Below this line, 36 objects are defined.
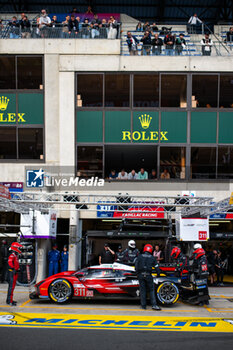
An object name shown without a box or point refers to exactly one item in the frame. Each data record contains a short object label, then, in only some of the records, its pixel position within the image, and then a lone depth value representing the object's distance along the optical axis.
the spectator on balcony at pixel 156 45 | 20.28
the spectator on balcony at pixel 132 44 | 20.34
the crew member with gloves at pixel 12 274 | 11.68
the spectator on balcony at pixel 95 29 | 20.49
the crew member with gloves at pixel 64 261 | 18.16
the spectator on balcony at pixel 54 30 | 20.42
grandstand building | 19.94
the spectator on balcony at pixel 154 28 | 22.30
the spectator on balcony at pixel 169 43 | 20.31
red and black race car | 11.80
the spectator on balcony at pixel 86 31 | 20.45
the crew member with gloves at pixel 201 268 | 12.02
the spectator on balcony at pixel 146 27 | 22.44
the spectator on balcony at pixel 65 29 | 20.47
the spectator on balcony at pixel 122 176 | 20.00
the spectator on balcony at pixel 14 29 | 20.47
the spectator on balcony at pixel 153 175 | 19.97
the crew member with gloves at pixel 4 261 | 17.55
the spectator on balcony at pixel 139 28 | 22.93
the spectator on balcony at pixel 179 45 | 20.38
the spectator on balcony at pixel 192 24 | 23.70
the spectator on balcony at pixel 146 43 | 20.33
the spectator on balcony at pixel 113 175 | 20.06
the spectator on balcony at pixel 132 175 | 19.98
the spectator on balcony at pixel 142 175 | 19.95
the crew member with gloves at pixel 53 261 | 17.80
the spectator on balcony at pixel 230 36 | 21.23
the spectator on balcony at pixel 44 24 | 20.44
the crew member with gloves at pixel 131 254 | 13.58
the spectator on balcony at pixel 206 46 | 20.39
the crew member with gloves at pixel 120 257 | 14.21
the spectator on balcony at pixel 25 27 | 20.48
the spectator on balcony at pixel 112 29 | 20.52
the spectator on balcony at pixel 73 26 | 20.48
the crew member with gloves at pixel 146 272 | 11.23
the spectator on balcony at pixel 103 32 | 20.50
